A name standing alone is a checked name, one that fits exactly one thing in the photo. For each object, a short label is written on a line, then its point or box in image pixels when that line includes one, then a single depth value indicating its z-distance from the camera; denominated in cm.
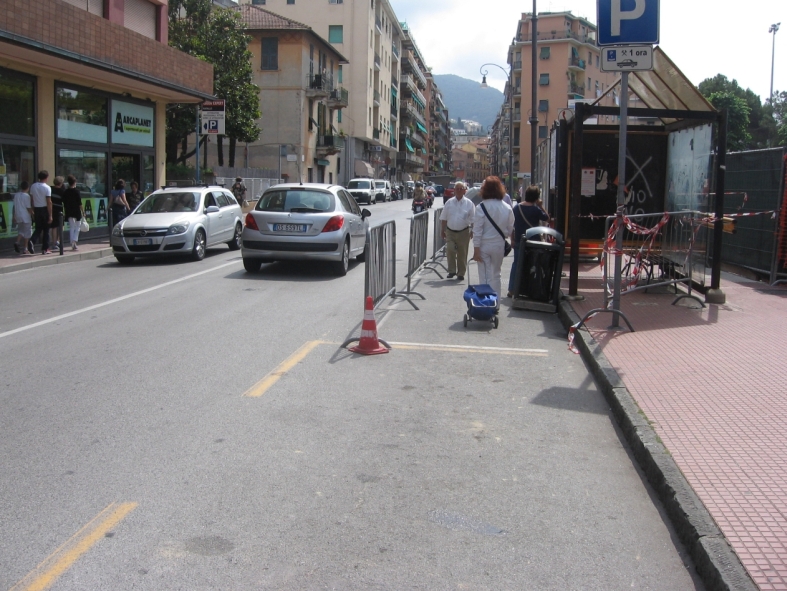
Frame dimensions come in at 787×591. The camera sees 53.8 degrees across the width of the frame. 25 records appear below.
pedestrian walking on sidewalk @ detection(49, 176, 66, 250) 1756
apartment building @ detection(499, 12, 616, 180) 9138
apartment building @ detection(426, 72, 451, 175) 13262
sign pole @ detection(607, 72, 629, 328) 852
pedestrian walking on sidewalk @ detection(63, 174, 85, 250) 1805
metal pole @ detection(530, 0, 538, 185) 2806
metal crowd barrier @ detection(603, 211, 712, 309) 1082
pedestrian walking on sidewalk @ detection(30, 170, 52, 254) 1661
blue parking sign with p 845
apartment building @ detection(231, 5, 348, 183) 5084
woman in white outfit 1045
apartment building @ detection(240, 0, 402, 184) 6450
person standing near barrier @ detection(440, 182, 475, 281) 1381
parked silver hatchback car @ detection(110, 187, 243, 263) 1605
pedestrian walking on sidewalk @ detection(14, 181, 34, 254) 1659
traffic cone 811
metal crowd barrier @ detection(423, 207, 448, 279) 1596
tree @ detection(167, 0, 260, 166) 3712
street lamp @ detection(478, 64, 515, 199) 3709
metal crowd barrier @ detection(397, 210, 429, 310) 1250
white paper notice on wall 1434
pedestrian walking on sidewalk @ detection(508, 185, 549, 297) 1199
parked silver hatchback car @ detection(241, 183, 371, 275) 1387
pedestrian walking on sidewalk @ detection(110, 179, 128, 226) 2081
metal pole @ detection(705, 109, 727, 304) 1037
